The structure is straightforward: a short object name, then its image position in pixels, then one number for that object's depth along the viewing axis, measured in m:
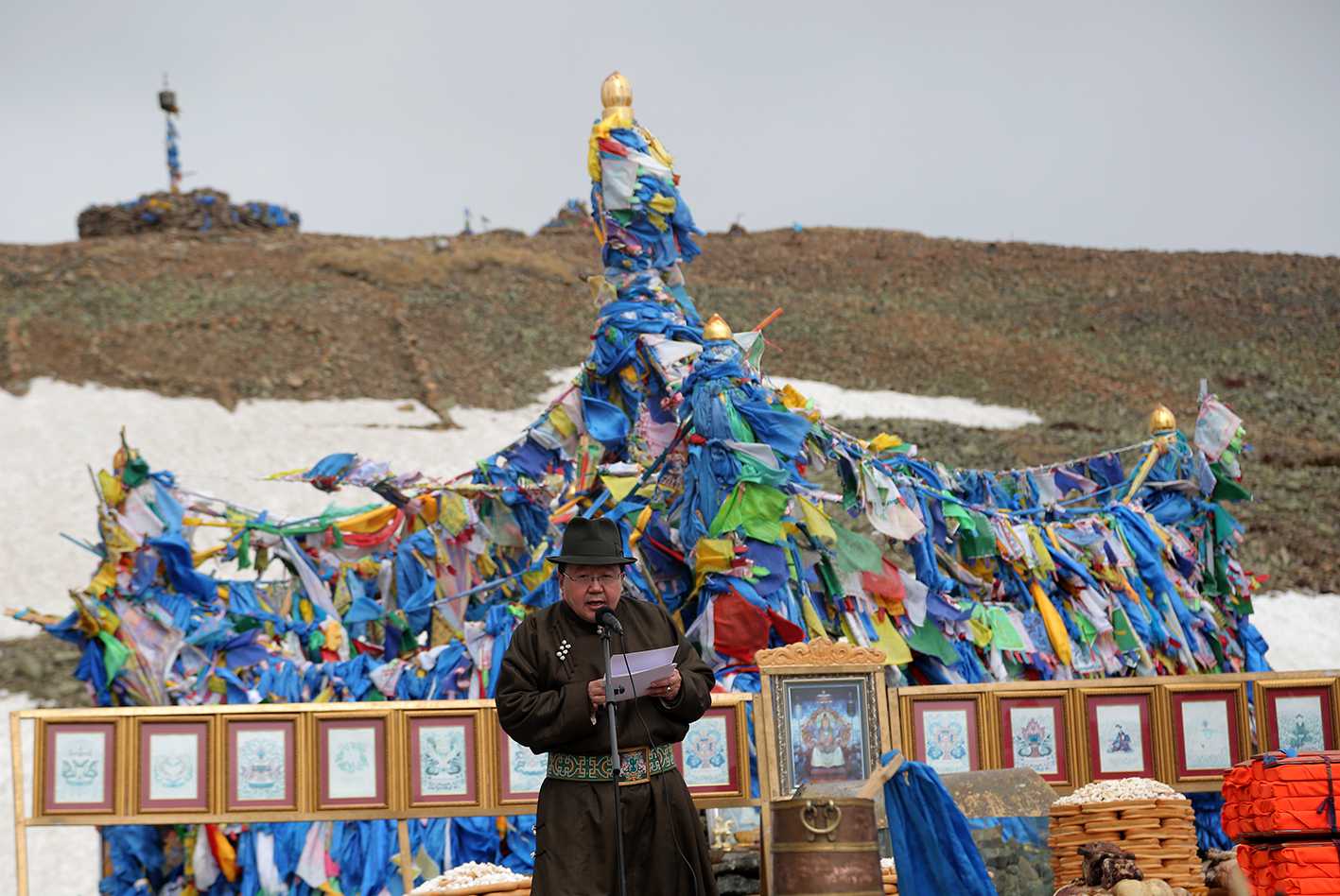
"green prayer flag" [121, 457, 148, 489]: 11.55
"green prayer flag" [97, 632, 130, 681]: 11.09
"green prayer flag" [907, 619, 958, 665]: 10.73
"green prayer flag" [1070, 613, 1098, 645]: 11.66
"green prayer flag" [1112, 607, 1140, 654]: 11.77
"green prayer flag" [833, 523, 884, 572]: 10.62
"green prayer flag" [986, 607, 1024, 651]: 11.09
